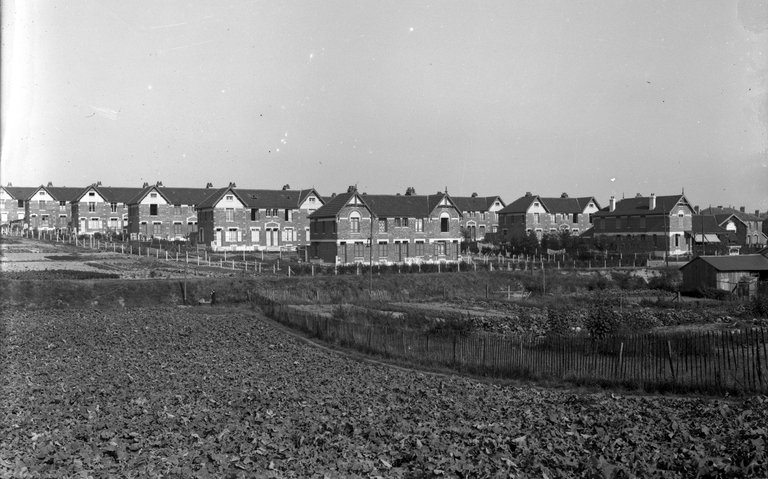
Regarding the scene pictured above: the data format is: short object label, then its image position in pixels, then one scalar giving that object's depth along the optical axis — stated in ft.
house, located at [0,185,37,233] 341.00
